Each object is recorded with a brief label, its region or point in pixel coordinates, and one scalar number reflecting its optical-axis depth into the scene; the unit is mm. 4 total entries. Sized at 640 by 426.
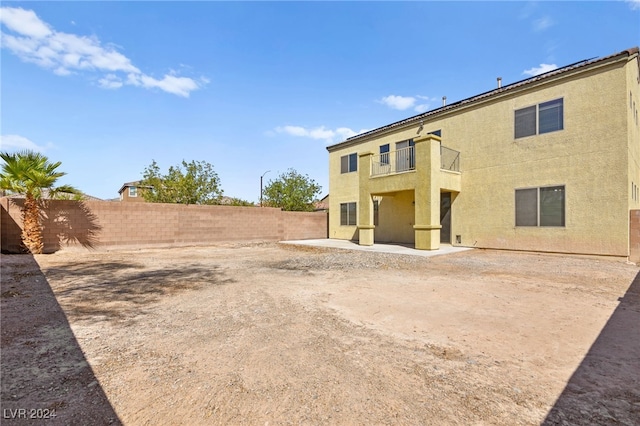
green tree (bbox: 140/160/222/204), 23016
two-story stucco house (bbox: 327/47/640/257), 10508
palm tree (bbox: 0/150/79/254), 11312
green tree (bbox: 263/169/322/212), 29500
